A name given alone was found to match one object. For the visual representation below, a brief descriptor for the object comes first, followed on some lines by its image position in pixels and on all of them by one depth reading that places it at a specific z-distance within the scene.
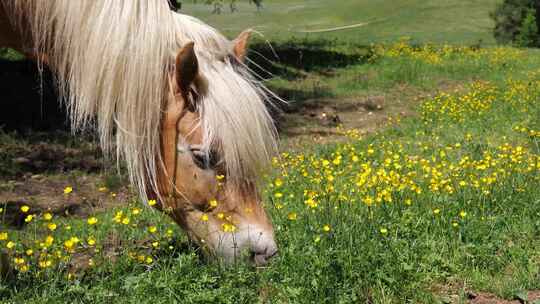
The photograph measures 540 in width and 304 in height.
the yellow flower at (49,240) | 3.22
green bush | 35.12
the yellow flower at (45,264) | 3.19
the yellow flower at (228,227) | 3.17
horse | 3.11
